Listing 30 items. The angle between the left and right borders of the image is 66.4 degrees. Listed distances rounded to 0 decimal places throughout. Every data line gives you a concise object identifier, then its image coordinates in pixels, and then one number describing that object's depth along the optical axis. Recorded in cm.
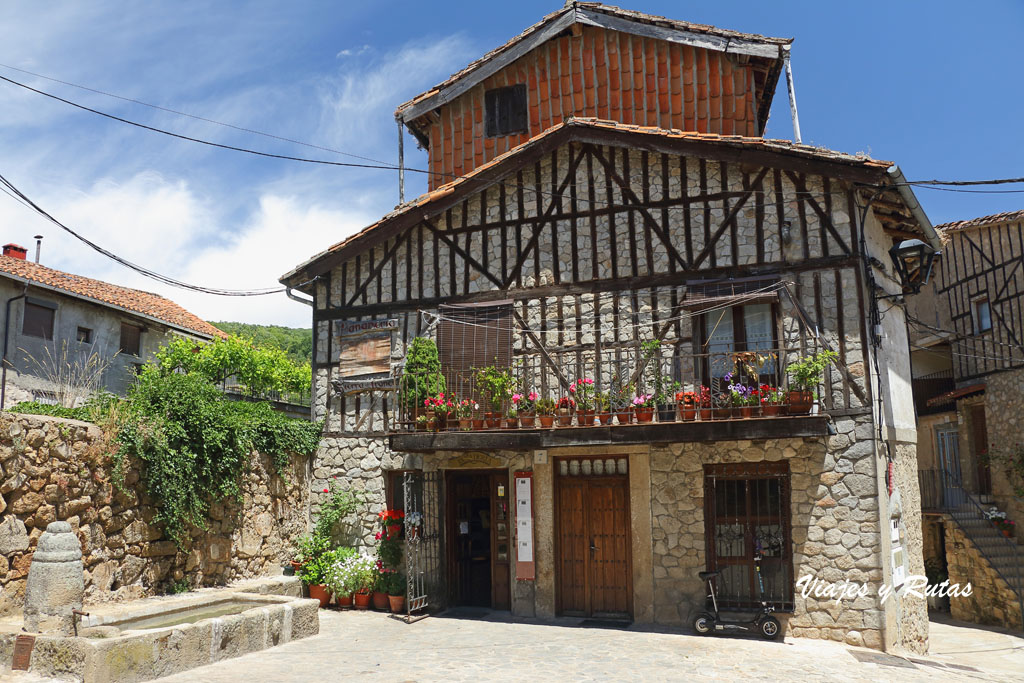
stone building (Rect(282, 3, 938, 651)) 1050
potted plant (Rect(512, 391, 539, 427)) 1136
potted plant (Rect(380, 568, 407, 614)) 1216
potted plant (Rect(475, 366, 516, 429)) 1172
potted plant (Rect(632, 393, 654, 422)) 1076
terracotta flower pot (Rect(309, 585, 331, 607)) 1266
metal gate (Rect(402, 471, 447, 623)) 1211
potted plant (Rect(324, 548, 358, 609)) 1247
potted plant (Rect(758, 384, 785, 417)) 1012
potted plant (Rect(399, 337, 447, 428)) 1202
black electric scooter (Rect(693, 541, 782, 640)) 1016
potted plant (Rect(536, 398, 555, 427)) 1135
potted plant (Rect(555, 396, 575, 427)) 1129
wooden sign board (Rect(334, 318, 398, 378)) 1334
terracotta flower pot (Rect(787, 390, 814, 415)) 995
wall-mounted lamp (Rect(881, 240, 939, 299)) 1092
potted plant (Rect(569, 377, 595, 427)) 1120
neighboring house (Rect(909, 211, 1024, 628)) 1716
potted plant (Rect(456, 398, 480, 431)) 1170
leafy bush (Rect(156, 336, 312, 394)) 2448
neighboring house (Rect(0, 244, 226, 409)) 1939
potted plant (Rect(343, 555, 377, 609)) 1253
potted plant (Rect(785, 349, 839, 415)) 996
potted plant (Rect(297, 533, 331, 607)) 1270
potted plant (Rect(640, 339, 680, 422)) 1106
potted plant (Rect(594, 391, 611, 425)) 1128
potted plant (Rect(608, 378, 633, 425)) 1098
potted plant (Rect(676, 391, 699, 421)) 1052
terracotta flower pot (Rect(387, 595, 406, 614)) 1216
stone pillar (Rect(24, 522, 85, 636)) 768
